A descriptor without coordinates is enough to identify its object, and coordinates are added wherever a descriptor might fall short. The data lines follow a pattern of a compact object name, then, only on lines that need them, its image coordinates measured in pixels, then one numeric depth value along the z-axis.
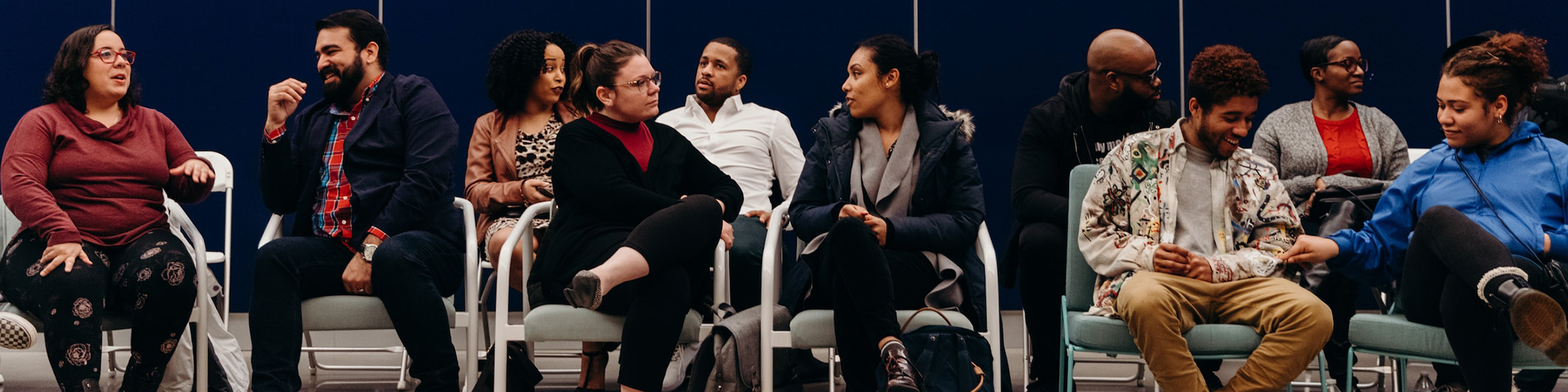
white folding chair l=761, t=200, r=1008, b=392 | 3.26
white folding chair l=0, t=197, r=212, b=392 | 3.39
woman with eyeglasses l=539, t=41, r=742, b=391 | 3.18
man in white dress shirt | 4.51
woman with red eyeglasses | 3.25
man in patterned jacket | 2.96
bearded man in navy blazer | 3.45
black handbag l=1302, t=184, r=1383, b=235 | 3.48
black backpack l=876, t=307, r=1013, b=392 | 3.13
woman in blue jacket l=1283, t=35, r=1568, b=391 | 2.82
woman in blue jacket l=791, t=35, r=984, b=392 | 3.18
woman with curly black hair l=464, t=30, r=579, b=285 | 4.14
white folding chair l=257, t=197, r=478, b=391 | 3.48
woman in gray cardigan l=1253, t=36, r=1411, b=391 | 4.18
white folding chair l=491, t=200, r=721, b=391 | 3.23
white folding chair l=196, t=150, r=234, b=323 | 4.45
